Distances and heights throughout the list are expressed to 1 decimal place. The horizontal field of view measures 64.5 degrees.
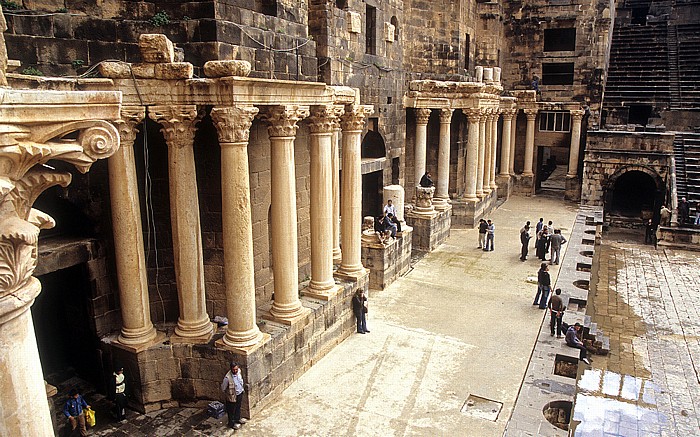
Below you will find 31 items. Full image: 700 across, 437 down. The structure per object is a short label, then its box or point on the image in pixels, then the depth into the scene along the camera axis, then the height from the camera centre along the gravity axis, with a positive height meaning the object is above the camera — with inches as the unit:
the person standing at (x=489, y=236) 834.2 -195.0
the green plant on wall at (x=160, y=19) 375.2 +61.4
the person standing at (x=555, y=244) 770.2 -191.5
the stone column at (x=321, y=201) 493.0 -83.1
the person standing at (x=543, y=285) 613.9 -198.4
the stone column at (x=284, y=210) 428.5 -79.9
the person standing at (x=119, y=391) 393.4 -194.9
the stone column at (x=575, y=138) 1250.6 -76.7
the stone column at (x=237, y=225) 377.1 -81.1
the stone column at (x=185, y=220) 377.7 -77.4
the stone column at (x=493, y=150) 1126.4 -91.9
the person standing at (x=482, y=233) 837.8 -191.8
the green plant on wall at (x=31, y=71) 328.8 +25.0
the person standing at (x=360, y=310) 548.7 -197.6
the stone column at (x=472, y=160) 1001.5 -98.5
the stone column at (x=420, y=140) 920.3 -56.4
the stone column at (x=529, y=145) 1295.5 -94.0
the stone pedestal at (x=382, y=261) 677.9 -187.9
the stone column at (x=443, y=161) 944.9 -93.0
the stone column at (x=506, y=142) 1234.6 -82.1
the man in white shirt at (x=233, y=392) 384.8 -192.4
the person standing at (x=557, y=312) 546.2 -201.6
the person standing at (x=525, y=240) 798.5 -193.7
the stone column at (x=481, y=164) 1042.1 -110.5
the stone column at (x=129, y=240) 373.4 -87.5
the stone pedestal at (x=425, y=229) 848.3 -186.3
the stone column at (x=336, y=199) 598.8 -98.5
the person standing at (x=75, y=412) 371.2 -197.2
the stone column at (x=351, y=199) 576.4 -93.8
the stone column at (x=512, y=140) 1291.8 -82.0
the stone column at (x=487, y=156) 1103.6 -100.9
